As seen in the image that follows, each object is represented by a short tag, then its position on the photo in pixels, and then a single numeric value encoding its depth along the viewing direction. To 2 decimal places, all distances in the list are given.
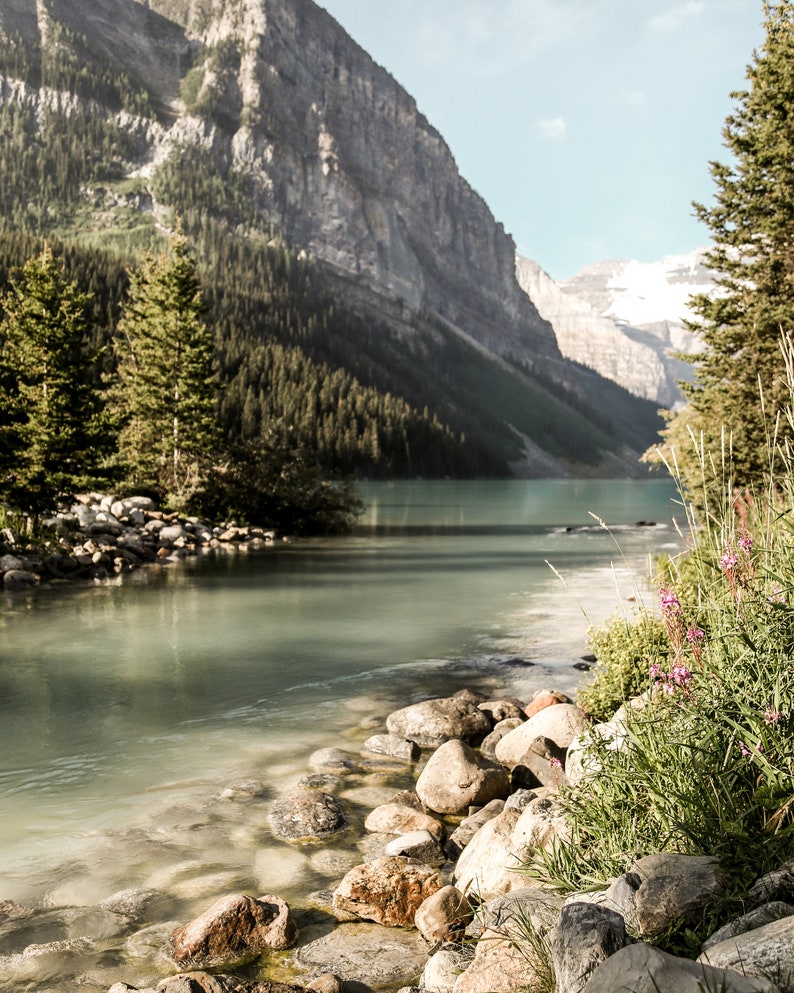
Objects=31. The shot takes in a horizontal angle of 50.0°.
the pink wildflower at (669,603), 5.63
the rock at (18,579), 24.58
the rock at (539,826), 5.98
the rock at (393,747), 10.52
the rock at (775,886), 4.07
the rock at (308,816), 8.14
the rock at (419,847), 7.32
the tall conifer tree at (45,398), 28.61
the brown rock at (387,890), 6.39
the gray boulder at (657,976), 3.35
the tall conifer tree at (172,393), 43.97
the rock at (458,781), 8.69
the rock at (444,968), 4.98
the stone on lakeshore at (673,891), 4.16
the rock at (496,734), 10.71
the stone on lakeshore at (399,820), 7.98
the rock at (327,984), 5.27
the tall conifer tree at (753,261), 23.98
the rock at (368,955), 5.64
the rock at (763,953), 3.43
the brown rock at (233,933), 5.84
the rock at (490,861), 6.12
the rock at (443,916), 6.00
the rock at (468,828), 7.60
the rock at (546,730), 9.73
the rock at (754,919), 3.86
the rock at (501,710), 11.86
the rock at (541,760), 8.70
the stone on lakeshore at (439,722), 11.22
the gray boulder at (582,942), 3.86
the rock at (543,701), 11.59
